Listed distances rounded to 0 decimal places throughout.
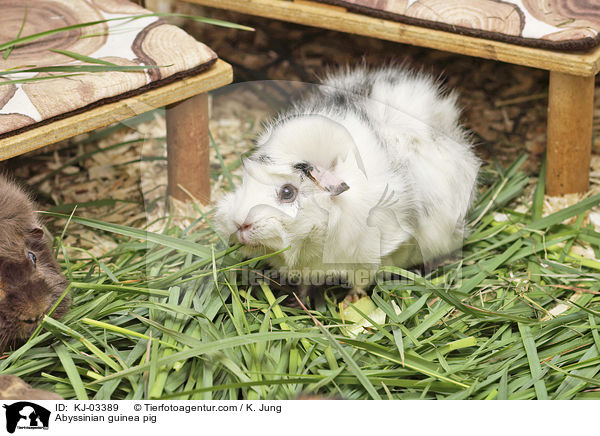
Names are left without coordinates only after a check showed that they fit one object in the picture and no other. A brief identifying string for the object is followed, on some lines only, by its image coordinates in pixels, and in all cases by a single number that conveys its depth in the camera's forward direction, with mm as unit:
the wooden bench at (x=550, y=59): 1365
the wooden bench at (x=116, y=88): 1318
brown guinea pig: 1265
